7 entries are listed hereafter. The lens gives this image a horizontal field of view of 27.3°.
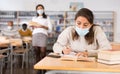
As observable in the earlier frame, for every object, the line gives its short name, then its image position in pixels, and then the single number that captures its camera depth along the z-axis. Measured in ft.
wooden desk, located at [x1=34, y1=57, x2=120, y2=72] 6.24
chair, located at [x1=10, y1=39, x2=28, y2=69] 17.66
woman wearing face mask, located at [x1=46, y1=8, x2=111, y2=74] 8.59
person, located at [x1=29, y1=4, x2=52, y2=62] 17.70
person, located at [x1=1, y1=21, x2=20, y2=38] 24.19
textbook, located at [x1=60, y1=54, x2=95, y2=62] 7.39
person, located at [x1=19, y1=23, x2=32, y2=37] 24.71
